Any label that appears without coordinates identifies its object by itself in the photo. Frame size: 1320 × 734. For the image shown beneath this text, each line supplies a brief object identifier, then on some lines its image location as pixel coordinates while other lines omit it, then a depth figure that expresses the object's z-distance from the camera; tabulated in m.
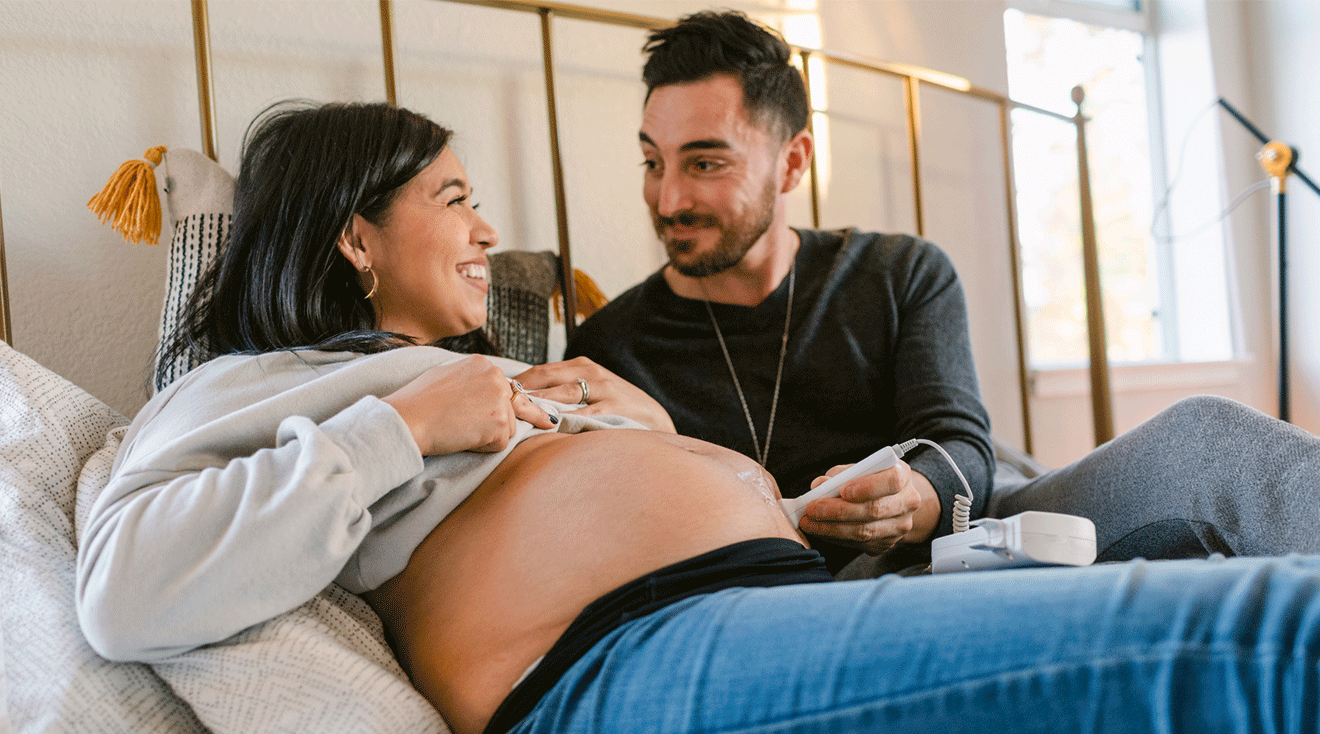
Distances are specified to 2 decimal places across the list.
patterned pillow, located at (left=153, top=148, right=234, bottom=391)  1.08
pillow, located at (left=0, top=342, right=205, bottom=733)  0.65
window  2.74
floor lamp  2.23
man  1.31
